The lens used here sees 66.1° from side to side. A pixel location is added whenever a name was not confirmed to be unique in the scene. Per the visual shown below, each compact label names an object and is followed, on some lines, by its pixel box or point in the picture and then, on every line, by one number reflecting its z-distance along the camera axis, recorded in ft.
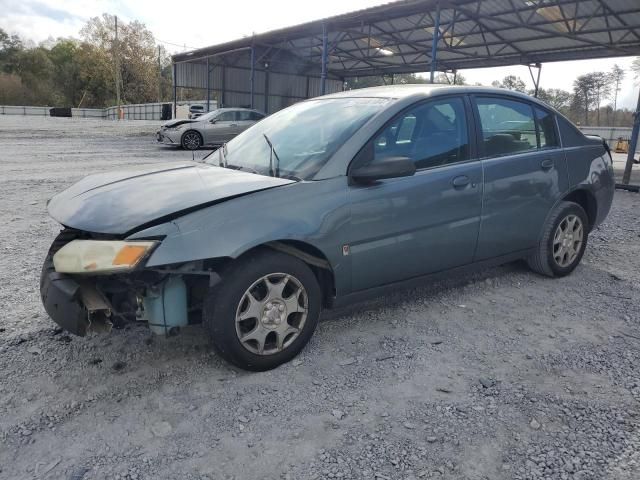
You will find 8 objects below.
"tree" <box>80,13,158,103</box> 190.80
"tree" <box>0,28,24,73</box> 208.13
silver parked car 51.96
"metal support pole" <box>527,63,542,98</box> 63.73
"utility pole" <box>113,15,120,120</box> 147.82
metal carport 45.29
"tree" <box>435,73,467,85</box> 77.85
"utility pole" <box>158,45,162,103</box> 201.36
